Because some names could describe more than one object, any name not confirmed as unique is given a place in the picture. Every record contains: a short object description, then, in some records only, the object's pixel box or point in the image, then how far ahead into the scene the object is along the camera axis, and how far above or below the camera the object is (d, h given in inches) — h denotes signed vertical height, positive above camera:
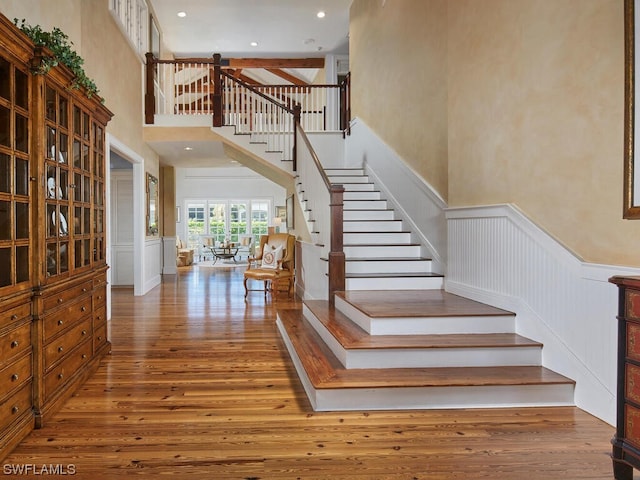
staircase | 106.7 -34.7
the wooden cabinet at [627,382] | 72.6 -25.7
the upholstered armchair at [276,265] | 281.1 -24.3
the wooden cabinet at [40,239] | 87.8 -2.3
